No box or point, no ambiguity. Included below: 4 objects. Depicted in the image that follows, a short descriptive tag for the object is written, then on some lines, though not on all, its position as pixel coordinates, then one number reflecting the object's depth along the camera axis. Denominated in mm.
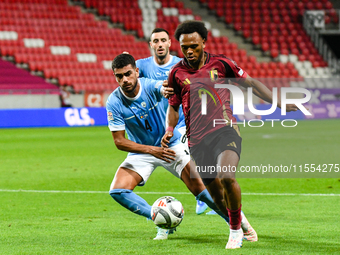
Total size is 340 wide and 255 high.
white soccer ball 9742
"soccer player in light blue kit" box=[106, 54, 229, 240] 10094
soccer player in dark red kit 8875
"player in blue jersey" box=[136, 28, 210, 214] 13859
